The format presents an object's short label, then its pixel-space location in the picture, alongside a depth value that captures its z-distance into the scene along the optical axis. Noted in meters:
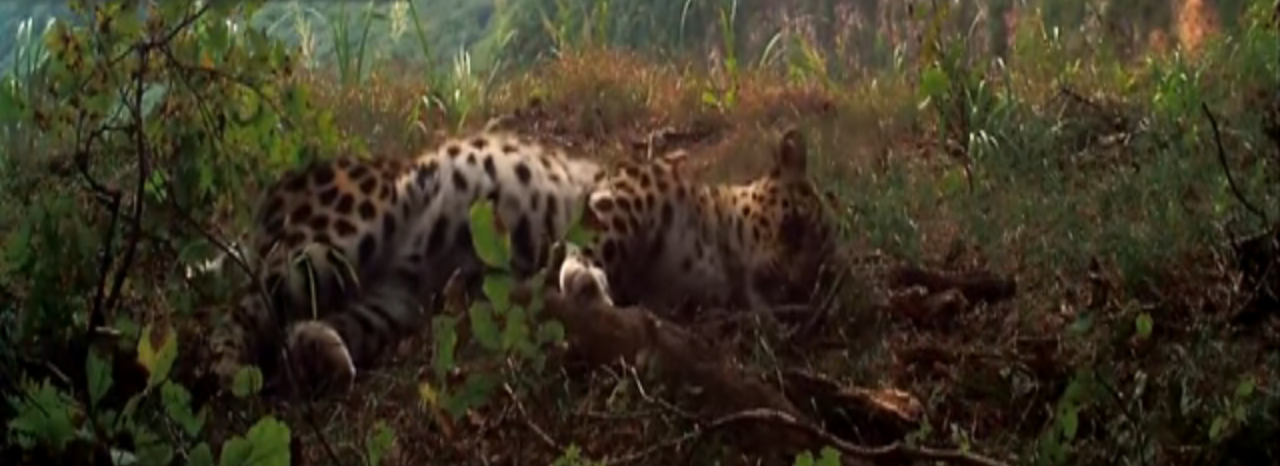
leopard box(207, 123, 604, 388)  3.43
